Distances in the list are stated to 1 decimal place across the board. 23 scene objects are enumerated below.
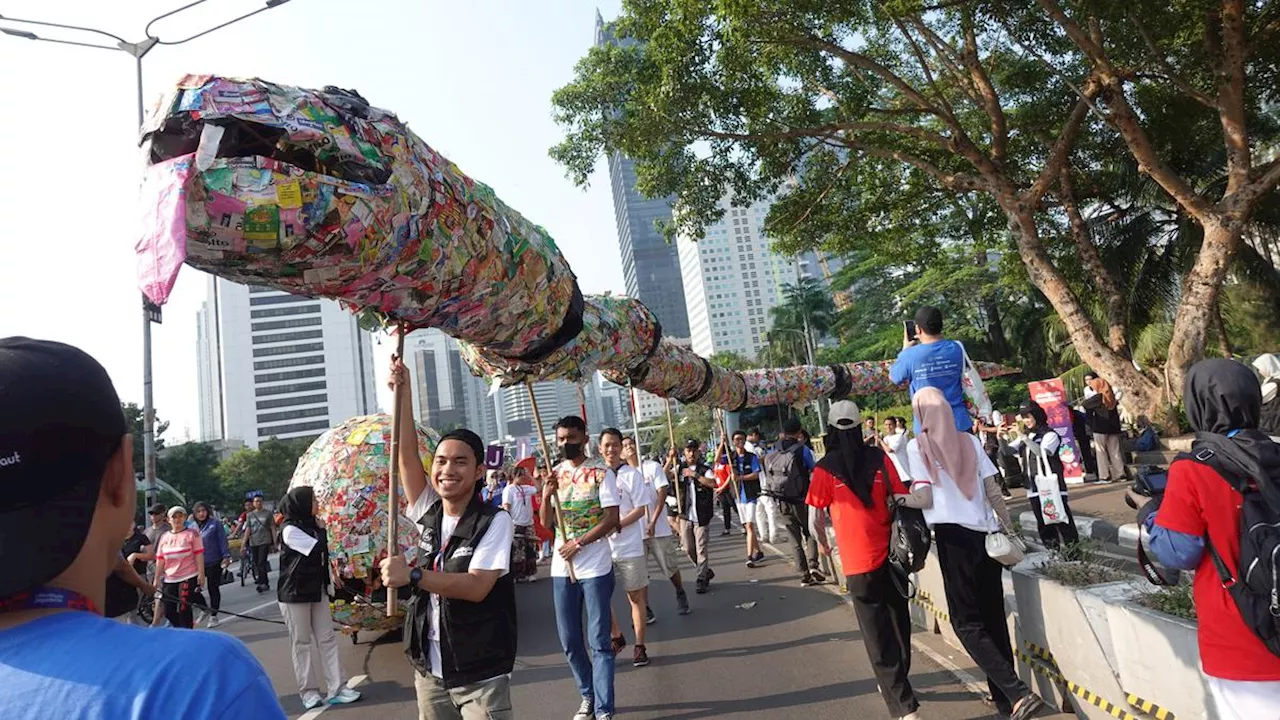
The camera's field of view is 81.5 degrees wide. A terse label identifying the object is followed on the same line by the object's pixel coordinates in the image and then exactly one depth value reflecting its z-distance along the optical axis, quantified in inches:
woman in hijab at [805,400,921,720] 155.7
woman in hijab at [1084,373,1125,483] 455.8
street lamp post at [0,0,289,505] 418.3
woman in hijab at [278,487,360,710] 220.4
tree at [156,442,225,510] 1581.0
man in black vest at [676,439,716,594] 346.0
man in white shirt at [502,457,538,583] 380.8
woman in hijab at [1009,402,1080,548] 275.0
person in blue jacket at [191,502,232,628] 421.1
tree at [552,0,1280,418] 417.1
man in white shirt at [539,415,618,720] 171.9
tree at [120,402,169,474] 1269.7
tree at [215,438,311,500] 1877.5
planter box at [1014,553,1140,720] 133.1
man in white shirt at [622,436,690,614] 291.9
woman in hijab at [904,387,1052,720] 149.2
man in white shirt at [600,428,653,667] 219.5
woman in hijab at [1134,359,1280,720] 86.4
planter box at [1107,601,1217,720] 111.0
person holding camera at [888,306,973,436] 196.4
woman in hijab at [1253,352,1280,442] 187.5
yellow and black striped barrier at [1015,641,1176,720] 121.5
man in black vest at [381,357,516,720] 112.0
